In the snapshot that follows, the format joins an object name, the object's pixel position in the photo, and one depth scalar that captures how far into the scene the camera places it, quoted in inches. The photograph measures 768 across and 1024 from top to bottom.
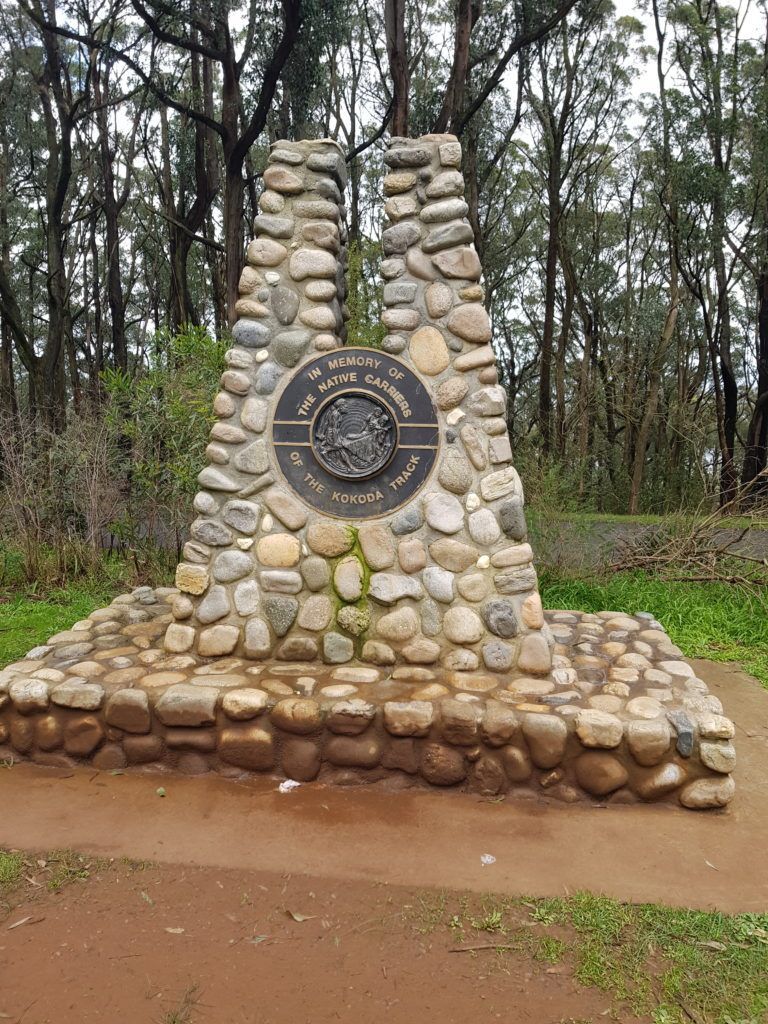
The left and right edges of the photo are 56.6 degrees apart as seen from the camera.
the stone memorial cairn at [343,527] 136.8
